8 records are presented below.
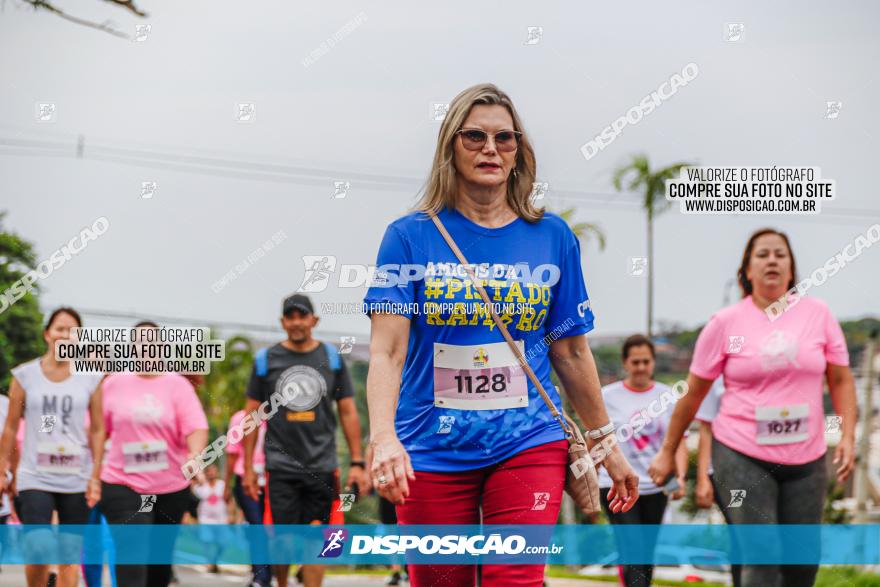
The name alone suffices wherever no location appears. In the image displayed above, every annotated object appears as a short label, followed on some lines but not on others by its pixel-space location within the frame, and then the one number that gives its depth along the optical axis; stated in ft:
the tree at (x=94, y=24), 41.93
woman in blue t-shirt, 23.93
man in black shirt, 48.41
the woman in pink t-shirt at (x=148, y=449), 43.66
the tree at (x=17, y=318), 56.79
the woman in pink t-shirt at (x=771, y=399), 36.38
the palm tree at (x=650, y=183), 58.59
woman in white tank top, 43.82
